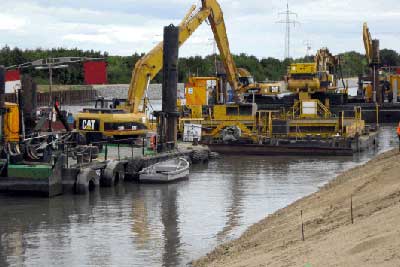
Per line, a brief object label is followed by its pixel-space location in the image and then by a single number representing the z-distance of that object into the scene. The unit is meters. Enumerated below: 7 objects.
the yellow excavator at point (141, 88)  41.00
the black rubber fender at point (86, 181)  30.17
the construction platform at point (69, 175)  29.19
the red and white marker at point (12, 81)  34.81
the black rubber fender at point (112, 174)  32.31
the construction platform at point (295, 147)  45.72
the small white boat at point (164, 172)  33.88
